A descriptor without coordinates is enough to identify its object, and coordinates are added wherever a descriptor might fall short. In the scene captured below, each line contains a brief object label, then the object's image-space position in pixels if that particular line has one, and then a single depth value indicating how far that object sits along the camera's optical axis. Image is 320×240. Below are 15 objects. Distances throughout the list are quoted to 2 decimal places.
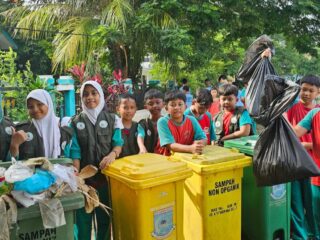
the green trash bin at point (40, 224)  1.92
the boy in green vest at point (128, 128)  3.26
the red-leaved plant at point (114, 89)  8.38
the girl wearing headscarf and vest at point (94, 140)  2.83
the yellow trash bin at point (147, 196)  2.42
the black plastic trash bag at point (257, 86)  2.85
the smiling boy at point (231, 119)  3.55
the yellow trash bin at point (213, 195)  2.74
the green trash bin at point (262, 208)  3.04
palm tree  9.26
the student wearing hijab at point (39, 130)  2.71
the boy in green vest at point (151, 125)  3.27
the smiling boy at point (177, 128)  3.00
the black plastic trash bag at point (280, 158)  2.63
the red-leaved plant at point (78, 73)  8.67
